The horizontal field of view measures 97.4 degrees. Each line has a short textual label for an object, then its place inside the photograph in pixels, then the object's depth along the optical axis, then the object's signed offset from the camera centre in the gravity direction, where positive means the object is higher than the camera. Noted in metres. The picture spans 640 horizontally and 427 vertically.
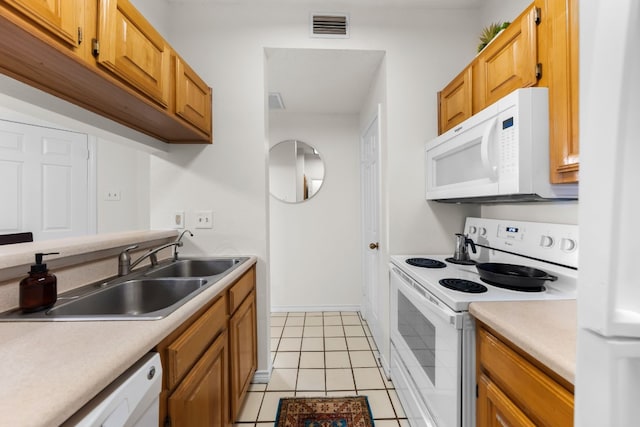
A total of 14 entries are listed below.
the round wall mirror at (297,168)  3.22 +0.50
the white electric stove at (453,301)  1.05 -0.40
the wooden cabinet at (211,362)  0.86 -0.60
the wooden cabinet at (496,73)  1.19 +0.71
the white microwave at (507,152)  1.13 +0.27
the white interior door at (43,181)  2.00 +0.22
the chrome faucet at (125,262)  1.40 -0.26
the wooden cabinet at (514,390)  0.69 -0.50
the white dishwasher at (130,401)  0.54 -0.41
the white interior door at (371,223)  2.39 -0.10
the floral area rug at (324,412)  1.57 -1.17
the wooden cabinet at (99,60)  0.80 +0.51
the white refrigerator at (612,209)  0.38 +0.01
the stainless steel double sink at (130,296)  0.87 -0.35
